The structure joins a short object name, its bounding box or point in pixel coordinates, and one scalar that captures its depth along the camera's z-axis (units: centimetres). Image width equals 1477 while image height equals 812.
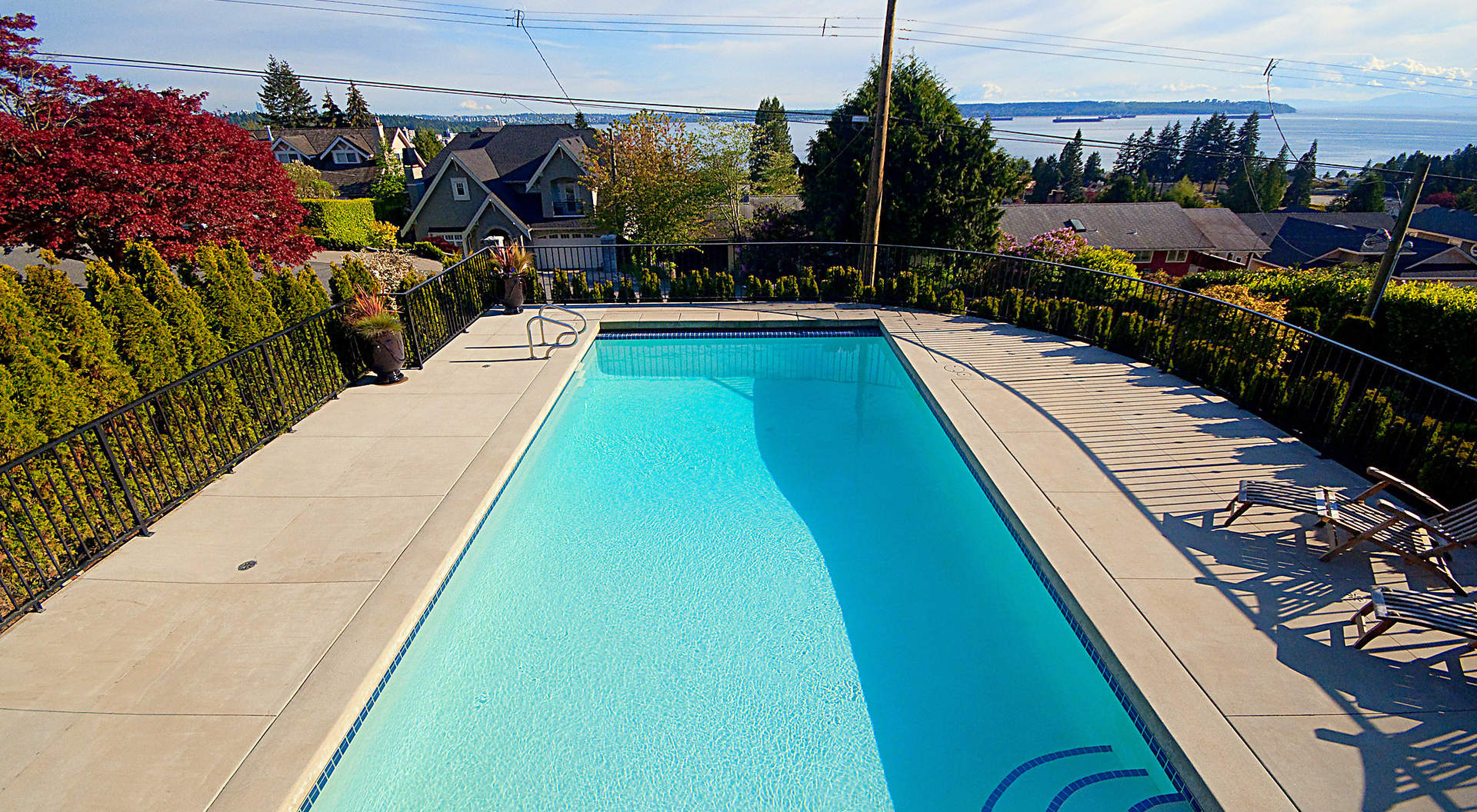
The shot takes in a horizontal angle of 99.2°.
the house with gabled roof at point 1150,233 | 3781
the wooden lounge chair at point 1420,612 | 319
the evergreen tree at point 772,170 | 2831
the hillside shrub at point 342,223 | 2641
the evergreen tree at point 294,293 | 675
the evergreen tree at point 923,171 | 1630
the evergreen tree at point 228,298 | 592
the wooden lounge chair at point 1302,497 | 429
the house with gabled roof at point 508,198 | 2522
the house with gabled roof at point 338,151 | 3638
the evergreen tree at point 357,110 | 5684
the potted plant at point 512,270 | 1077
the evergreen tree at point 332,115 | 5694
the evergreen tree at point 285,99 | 6200
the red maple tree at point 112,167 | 704
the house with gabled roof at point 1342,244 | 3272
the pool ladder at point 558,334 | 907
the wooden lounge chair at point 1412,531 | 390
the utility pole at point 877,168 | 1158
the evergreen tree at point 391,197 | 3108
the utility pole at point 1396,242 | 739
